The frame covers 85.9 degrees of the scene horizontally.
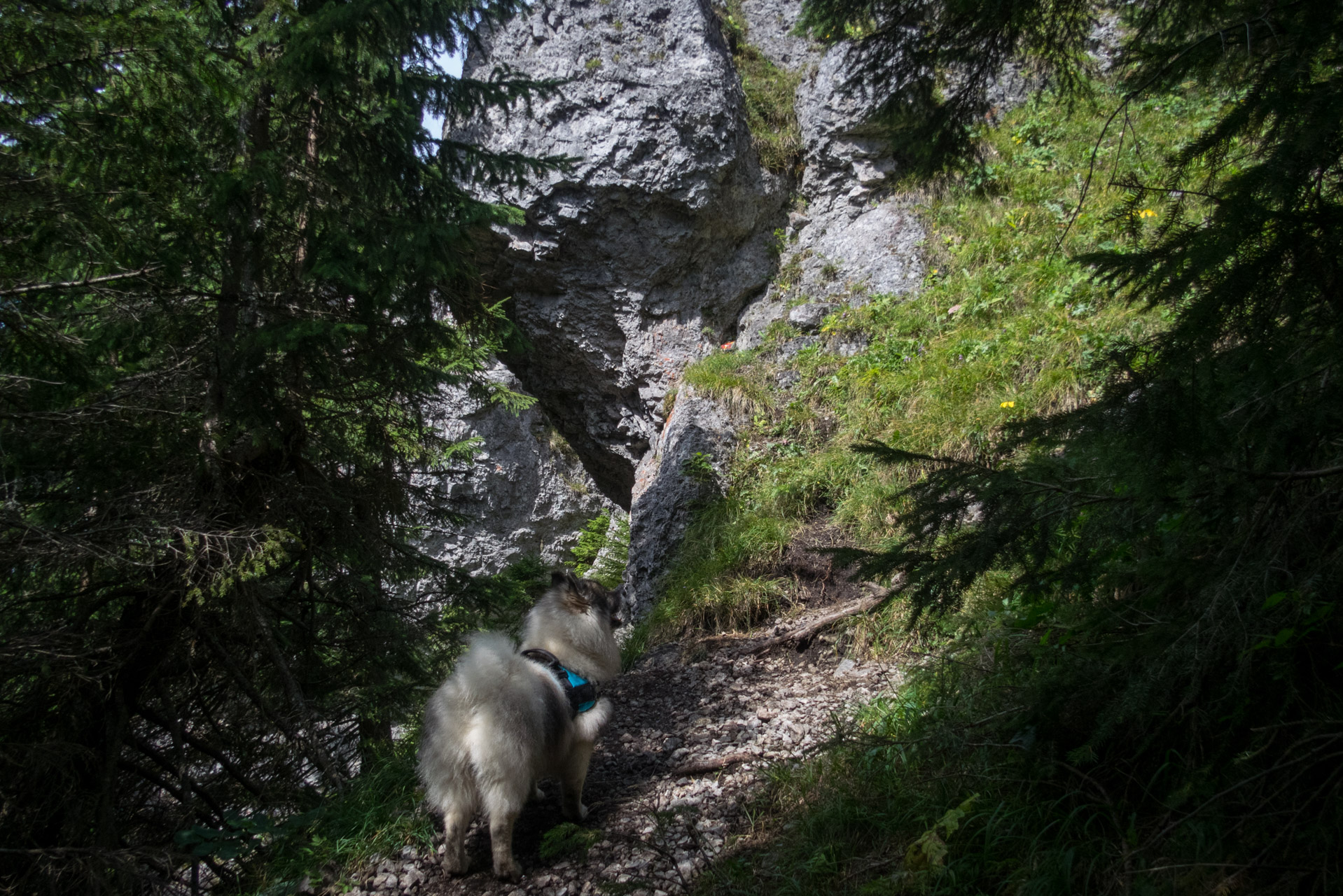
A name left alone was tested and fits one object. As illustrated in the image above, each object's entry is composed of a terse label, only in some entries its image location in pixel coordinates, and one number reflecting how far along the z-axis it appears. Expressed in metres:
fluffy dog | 3.13
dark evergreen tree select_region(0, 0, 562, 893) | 3.22
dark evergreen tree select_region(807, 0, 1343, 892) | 1.84
